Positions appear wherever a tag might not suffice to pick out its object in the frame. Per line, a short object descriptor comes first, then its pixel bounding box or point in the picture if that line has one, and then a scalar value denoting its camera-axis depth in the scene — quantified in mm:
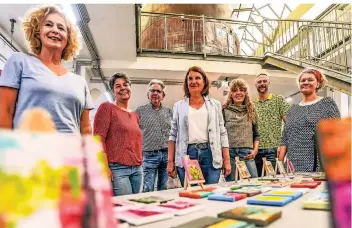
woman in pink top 1927
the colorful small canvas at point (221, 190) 1288
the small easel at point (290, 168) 2046
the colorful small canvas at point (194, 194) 1156
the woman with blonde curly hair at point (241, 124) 2305
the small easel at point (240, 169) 1799
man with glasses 2715
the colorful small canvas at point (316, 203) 859
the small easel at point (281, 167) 1970
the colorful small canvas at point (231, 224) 637
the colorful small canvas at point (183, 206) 839
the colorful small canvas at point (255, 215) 684
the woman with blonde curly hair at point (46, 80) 1179
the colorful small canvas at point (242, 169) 1802
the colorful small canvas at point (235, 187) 1363
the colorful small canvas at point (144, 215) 727
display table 709
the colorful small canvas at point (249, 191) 1131
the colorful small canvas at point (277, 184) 1407
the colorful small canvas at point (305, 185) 1321
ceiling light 3011
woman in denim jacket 1886
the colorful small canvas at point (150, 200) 987
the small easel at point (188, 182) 1403
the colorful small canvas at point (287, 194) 1049
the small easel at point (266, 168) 2086
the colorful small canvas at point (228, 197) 1048
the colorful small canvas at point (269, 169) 2093
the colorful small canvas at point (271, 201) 925
